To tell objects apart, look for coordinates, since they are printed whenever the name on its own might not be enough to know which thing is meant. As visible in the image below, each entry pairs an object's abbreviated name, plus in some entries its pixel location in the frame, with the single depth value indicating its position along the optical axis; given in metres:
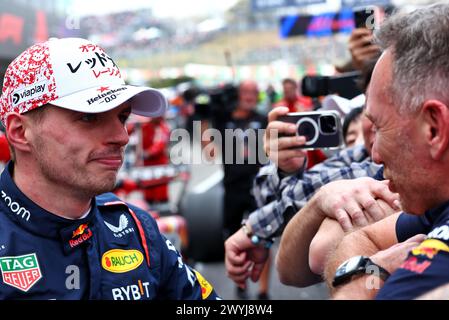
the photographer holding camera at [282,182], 2.86
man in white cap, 2.11
